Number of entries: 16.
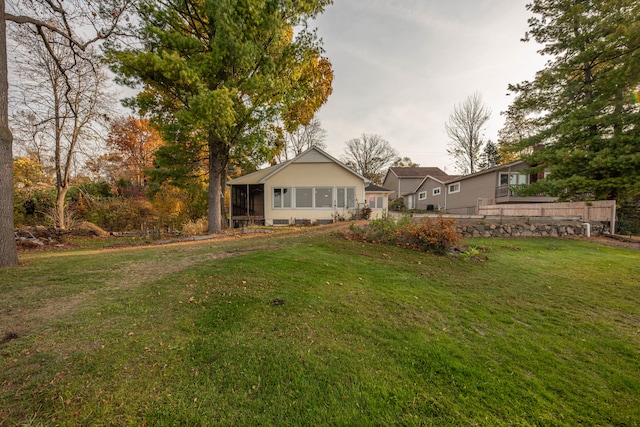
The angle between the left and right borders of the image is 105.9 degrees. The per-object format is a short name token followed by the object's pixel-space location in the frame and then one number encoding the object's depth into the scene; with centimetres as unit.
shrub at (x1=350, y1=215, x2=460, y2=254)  677
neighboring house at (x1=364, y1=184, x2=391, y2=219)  2281
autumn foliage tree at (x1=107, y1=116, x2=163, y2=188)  2283
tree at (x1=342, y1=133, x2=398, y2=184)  4291
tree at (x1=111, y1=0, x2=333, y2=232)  787
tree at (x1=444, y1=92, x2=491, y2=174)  3072
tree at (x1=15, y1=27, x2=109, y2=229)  960
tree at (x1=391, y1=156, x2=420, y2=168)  4732
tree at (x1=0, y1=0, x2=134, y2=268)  497
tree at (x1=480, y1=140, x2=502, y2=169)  3650
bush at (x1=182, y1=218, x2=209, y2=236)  1158
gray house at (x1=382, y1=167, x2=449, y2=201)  3681
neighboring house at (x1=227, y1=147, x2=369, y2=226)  1591
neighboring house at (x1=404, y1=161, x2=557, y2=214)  2202
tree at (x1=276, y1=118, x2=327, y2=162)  3138
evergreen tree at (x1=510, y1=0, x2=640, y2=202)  1140
